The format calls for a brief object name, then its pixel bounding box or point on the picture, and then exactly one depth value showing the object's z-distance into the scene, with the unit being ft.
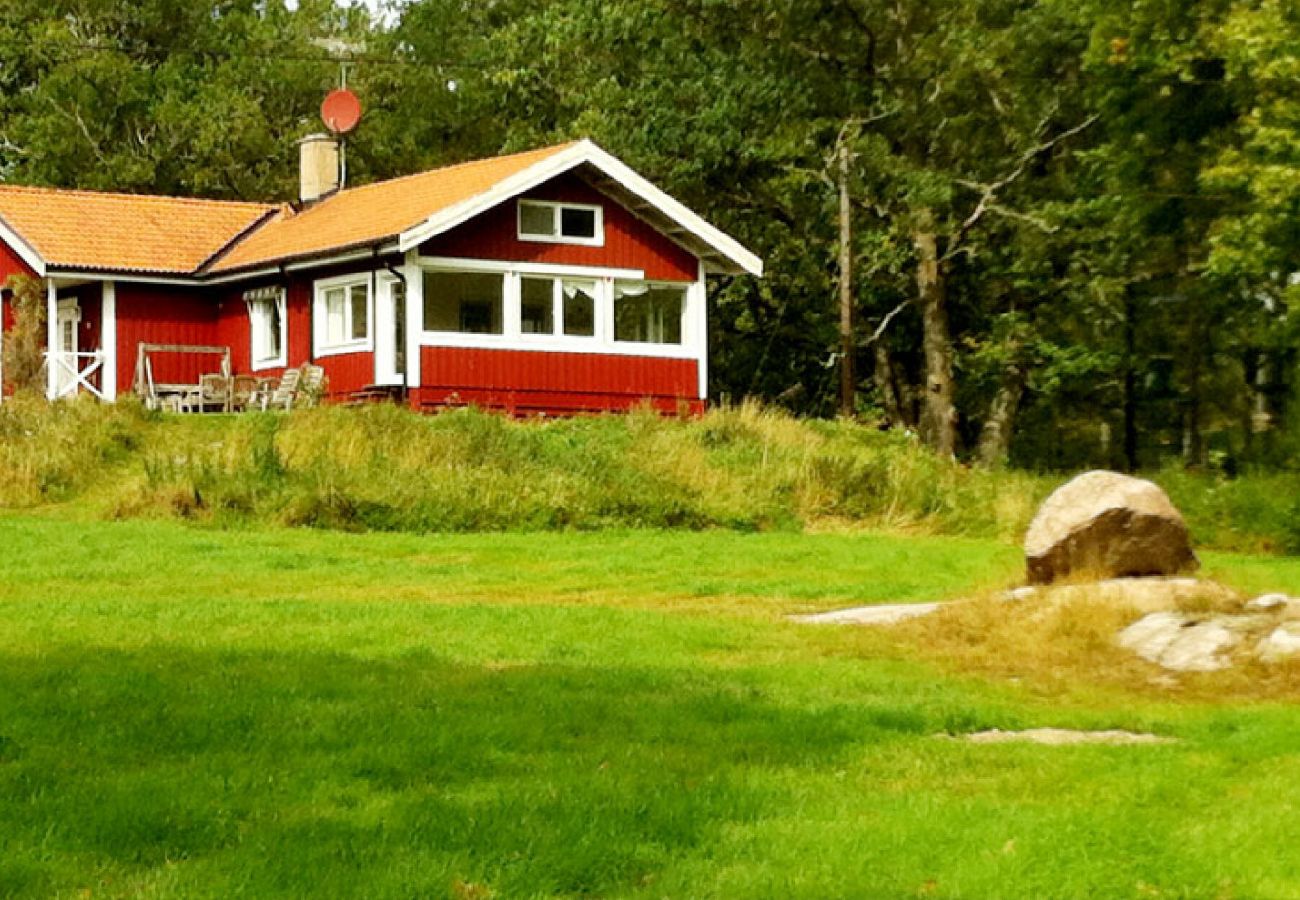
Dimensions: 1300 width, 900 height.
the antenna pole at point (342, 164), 137.49
